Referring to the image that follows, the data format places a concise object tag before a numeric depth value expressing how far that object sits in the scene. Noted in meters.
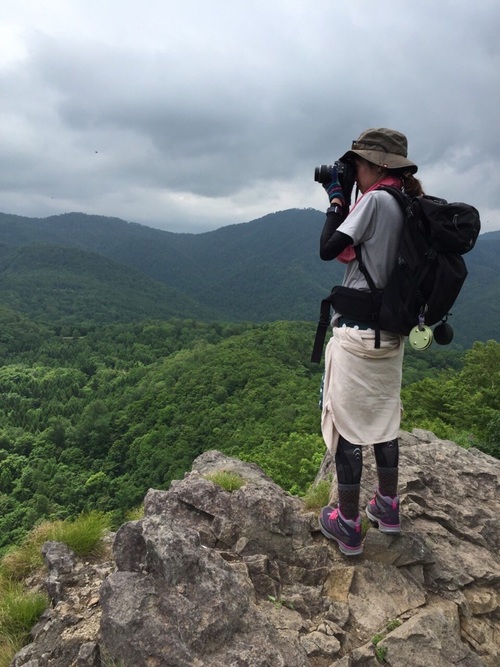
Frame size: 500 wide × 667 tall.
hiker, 3.19
